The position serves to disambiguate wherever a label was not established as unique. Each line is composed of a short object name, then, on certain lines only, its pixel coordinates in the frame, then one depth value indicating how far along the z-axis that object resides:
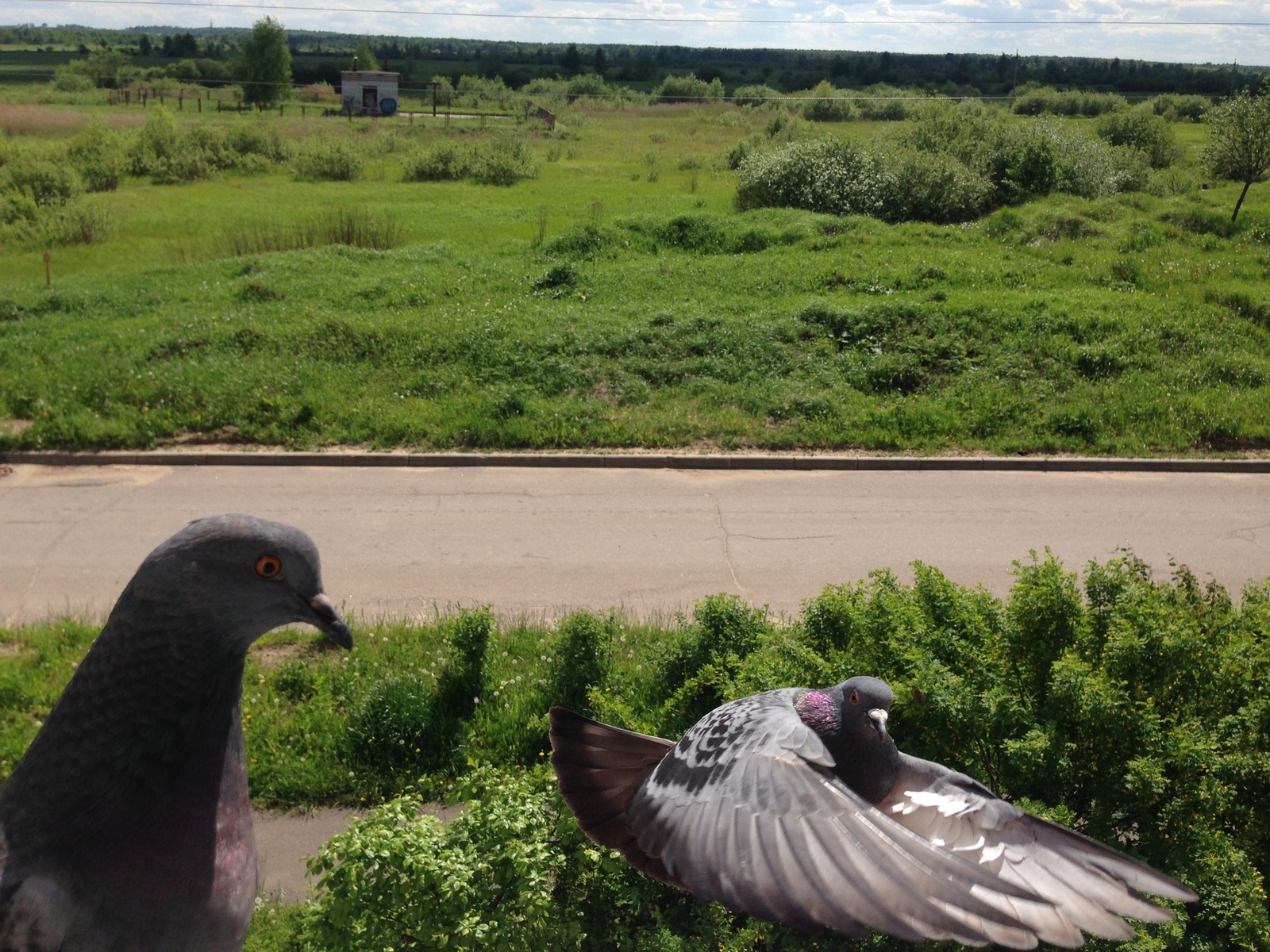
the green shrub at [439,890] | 4.27
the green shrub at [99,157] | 35.53
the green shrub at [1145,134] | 37.00
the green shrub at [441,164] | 39.31
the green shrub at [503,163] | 38.44
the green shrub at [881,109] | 57.53
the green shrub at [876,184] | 25.23
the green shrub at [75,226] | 26.75
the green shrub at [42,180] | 29.91
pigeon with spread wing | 2.48
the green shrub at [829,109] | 57.81
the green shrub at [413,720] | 6.76
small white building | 67.71
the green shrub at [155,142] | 38.53
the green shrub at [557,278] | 18.70
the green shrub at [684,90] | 81.69
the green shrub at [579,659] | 7.24
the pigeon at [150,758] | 2.54
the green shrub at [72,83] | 72.12
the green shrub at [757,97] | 64.62
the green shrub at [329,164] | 39.06
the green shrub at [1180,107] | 57.88
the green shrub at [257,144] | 42.28
